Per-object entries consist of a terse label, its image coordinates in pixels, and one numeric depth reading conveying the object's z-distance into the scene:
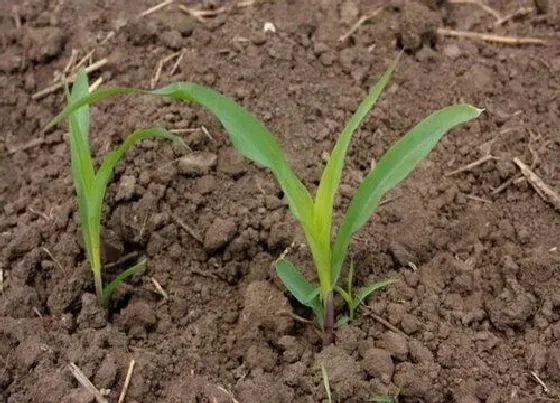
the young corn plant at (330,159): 0.60
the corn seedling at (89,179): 0.64
